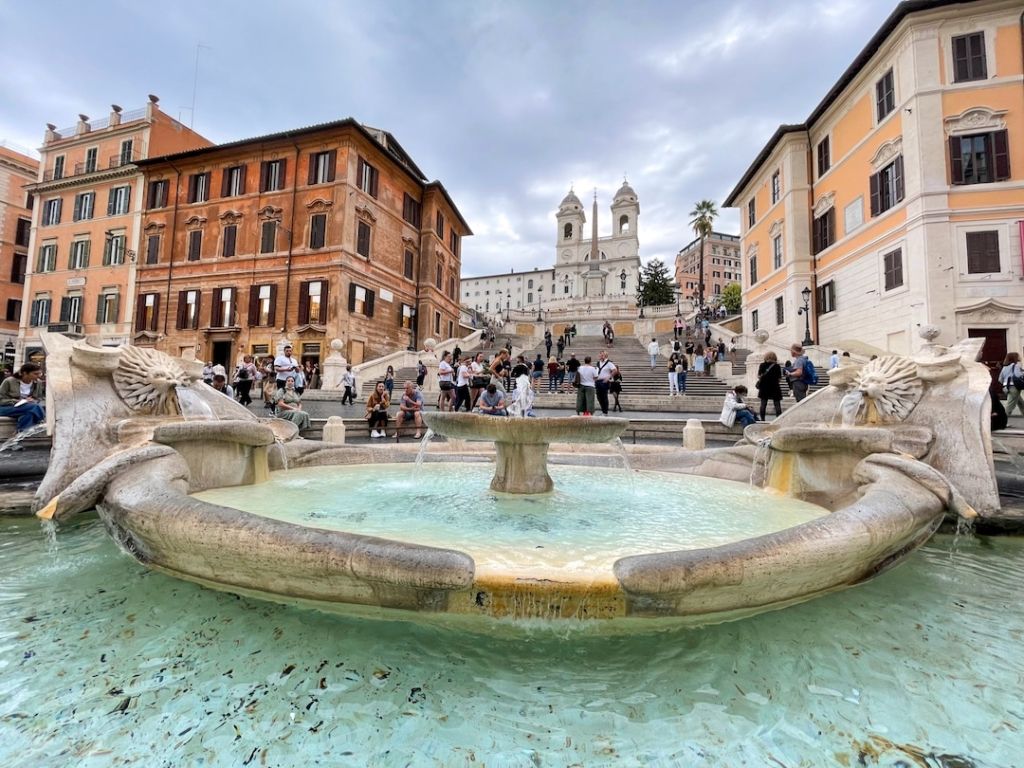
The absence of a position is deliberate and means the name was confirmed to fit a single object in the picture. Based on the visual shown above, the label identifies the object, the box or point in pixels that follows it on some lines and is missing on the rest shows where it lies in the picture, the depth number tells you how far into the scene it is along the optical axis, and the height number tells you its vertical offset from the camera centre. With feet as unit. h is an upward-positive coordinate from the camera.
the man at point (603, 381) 38.63 +2.60
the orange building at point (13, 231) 110.01 +39.66
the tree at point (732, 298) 209.05 +53.51
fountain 6.53 -1.93
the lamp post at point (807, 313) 73.41 +16.77
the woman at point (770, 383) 33.10 +2.37
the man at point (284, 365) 42.04 +3.68
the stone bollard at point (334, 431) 26.37 -1.22
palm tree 184.03 +76.25
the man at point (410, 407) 33.32 +0.23
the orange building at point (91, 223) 97.50 +37.74
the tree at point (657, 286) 213.87 +57.68
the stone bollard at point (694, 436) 24.36 -1.02
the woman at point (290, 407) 27.76 +0.04
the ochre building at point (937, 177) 53.93 +29.11
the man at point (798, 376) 34.09 +2.96
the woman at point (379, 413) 32.09 -0.23
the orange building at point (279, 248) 83.66 +29.31
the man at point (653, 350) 73.00 +9.84
